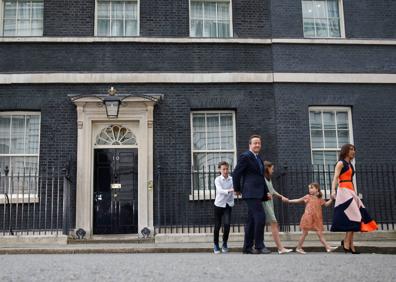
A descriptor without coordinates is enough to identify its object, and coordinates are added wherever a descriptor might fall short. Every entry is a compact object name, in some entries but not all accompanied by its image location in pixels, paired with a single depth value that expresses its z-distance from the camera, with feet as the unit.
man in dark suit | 26.50
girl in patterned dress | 28.55
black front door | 39.93
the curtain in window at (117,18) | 43.01
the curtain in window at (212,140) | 41.42
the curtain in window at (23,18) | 42.70
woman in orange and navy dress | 26.99
